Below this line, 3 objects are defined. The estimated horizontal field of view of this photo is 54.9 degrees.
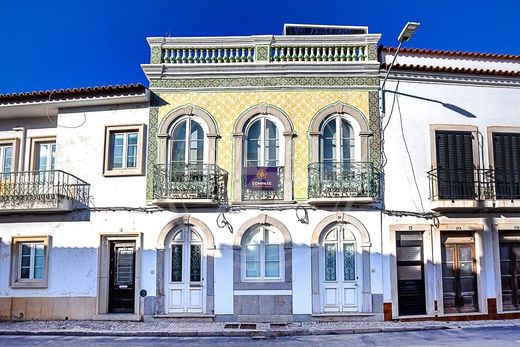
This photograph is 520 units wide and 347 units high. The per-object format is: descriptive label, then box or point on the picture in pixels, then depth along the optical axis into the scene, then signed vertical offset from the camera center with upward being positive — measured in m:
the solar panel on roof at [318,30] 15.78 +7.00
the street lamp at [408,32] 12.02 +5.36
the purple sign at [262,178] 13.88 +2.06
